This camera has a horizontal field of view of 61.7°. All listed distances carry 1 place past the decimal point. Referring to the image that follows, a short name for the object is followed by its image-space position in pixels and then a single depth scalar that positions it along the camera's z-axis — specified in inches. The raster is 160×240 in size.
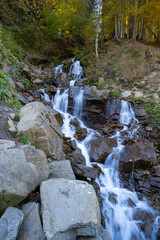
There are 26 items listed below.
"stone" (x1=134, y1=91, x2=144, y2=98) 392.2
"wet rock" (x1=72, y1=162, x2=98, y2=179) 180.2
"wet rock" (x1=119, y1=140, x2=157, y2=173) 231.5
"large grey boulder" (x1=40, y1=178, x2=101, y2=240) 77.6
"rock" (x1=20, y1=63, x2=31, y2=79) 371.2
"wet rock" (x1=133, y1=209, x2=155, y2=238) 152.9
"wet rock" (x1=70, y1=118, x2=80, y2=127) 333.4
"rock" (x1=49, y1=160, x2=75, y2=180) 124.9
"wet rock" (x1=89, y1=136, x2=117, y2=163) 247.4
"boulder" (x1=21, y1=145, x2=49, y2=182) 107.9
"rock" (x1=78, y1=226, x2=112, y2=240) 82.4
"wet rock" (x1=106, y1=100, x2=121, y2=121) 362.6
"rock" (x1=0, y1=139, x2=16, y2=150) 98.0
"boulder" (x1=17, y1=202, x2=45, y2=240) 73.9
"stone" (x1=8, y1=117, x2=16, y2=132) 150.7
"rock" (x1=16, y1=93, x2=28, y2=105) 269.5
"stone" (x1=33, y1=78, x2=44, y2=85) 392.2
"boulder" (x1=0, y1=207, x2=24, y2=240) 64.1
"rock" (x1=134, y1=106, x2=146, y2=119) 348.9
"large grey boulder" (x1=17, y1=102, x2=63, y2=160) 151.7
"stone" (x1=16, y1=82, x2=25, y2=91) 327.9
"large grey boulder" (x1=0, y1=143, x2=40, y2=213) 74.9
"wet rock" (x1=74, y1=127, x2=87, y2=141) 290.4
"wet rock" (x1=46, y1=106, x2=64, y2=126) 281.0
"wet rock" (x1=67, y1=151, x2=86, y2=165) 218.1
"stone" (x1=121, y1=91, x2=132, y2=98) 398.6
